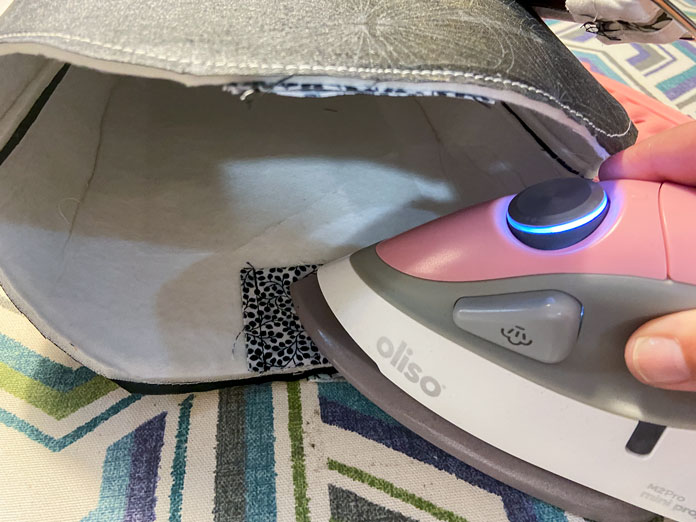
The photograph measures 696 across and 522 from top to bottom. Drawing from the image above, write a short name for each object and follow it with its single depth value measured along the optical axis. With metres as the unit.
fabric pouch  0.12
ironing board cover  0.18
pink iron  0.15
